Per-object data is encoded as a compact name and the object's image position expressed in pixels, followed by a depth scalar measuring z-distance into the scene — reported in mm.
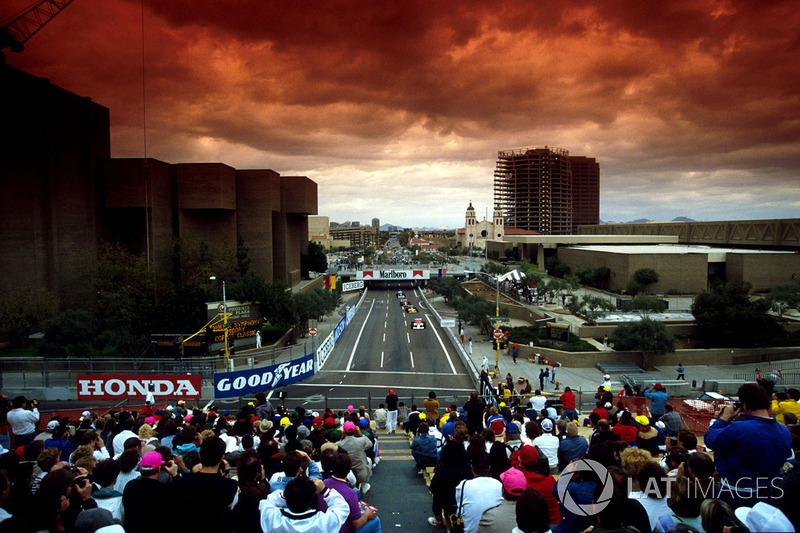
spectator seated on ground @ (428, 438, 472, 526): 6340
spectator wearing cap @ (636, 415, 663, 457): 8430
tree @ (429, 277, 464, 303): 63844
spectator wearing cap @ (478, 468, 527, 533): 4930
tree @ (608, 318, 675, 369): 32656
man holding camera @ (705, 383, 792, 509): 4781
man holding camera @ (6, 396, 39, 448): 10734
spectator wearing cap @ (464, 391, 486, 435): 10409
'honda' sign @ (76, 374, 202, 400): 21422
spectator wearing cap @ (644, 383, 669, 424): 13375
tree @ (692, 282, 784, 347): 36031
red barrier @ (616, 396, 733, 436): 13766
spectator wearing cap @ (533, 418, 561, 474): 8117
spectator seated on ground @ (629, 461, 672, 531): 4836
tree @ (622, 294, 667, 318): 42906
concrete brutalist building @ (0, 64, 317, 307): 36844
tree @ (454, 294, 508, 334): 43969
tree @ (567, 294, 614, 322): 42875
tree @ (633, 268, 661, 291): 58781
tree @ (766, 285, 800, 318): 41156
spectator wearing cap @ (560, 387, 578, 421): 14039
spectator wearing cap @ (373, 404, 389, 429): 15506
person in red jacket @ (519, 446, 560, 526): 5625
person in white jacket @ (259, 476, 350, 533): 4309
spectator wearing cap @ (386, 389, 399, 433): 15203
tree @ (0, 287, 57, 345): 33000
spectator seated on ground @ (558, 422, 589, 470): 7676
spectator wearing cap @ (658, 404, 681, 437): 10211
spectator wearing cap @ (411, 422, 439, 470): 9617
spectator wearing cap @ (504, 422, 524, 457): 8094
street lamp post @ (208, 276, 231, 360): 27406
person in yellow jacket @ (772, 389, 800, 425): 8602
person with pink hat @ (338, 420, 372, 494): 8086
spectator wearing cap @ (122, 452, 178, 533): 4535
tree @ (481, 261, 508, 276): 78688
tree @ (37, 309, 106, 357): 28781
